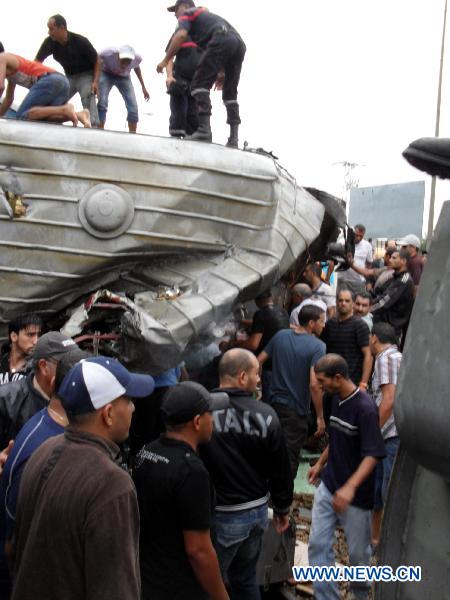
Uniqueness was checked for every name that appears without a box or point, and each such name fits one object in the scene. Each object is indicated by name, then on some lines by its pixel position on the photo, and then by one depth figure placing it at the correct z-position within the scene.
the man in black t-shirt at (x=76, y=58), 8.12
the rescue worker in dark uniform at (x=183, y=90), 7.65
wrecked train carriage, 6.43
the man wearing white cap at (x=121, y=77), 8.48
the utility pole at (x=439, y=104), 18.69
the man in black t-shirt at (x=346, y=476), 4.35
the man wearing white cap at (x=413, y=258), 9.78
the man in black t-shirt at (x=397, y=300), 8.74
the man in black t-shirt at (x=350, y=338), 7.21
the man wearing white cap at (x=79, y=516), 2.18
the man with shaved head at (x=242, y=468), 3.97
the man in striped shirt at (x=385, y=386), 5.14
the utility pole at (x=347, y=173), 44.31
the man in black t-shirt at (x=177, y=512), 3.21
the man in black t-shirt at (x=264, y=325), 7.45
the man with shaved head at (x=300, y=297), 8.12
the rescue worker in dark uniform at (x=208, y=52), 7.14
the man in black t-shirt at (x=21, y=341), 5.19
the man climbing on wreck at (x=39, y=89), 7.16
